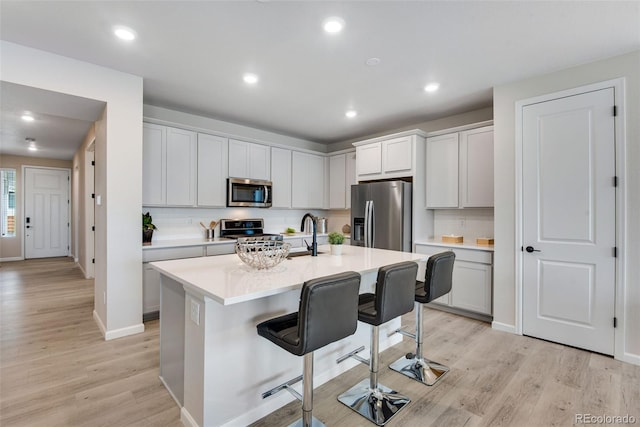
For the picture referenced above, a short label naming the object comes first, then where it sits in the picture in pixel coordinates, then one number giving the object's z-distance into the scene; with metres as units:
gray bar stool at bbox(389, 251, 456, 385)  2.21
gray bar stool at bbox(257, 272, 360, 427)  1.43
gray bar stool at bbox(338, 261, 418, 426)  1.80
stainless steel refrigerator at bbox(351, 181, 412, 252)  4.10
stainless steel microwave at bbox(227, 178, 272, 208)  4.44
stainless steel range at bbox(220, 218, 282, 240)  4.53
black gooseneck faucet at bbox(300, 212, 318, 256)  2.33
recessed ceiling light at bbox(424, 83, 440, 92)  3.25
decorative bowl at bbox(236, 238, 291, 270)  1.91
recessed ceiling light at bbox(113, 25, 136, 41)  2.27
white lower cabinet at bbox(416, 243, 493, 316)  3.47
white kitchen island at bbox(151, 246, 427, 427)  1.62
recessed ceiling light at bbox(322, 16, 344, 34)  2.15
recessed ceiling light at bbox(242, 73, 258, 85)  3.07
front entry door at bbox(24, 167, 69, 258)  7.32
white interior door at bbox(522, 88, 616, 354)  2.68
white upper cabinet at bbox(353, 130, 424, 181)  4.22
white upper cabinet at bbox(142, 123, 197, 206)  3.70
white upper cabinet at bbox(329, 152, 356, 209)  5.38
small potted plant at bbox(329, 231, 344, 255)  2.59
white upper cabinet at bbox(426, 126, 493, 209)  3.78
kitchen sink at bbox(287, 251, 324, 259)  2.58
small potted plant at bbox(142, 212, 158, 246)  3.64
